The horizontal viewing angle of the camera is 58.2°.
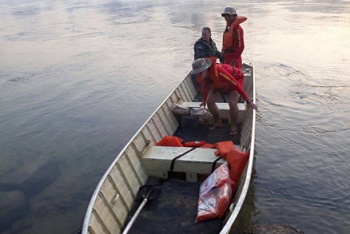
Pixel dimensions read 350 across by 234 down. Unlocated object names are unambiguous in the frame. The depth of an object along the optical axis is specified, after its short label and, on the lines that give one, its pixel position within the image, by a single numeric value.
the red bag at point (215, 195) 4.55
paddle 4.86
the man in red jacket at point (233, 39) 8.80
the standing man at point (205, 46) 8.37
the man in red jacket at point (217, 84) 6.25
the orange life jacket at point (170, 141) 6.20
